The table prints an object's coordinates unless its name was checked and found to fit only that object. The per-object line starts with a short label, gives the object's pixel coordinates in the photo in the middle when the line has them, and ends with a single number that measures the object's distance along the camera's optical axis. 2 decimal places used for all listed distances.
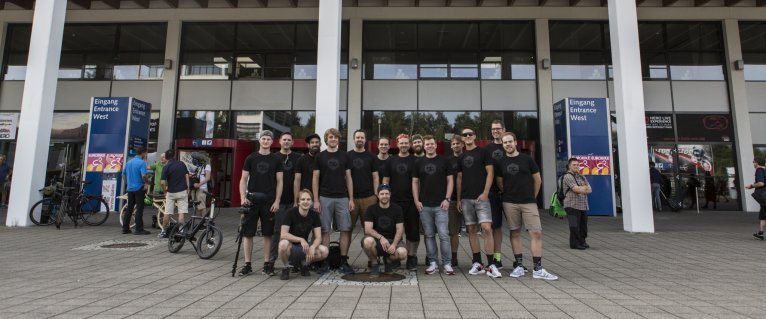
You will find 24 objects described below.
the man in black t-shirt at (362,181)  5.45
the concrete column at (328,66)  8.56
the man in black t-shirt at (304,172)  5.38
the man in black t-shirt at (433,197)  5.20
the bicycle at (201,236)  6.06
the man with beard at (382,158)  5.43
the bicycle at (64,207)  9.52
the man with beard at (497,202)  5.35
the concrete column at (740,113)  14.98
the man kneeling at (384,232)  4.95
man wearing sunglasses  5.12
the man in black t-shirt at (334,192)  5.30
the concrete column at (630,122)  9.36
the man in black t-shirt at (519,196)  5.04
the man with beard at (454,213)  5.49
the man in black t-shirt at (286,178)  5.32
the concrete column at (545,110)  15.08
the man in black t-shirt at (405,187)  5.41
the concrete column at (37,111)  9.70
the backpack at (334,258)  5.43
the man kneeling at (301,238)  4.85
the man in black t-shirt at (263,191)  5.09
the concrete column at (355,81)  15.34
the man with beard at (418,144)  5.59
